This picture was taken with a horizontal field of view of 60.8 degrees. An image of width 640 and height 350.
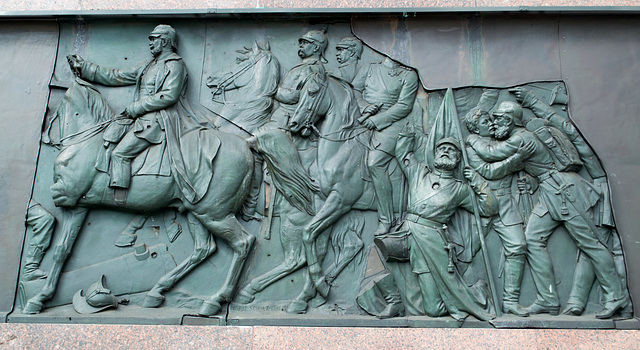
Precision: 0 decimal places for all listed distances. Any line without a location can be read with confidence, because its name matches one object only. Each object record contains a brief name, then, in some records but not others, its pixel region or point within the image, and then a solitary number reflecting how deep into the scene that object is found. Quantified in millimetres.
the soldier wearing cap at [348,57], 5094
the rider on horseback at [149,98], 4727
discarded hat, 4574
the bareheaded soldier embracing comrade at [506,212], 4621
